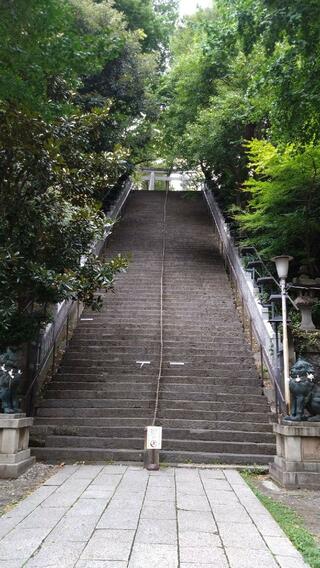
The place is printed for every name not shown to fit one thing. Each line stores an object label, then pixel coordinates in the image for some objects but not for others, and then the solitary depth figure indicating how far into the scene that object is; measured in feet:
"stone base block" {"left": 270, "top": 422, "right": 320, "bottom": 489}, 19.19
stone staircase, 23.90
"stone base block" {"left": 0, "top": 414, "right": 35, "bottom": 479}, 19.93
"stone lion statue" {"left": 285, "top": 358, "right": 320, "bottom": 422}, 20.39
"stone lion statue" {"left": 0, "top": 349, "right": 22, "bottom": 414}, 21.44
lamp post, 23.14
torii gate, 109.50
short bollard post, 20.93
